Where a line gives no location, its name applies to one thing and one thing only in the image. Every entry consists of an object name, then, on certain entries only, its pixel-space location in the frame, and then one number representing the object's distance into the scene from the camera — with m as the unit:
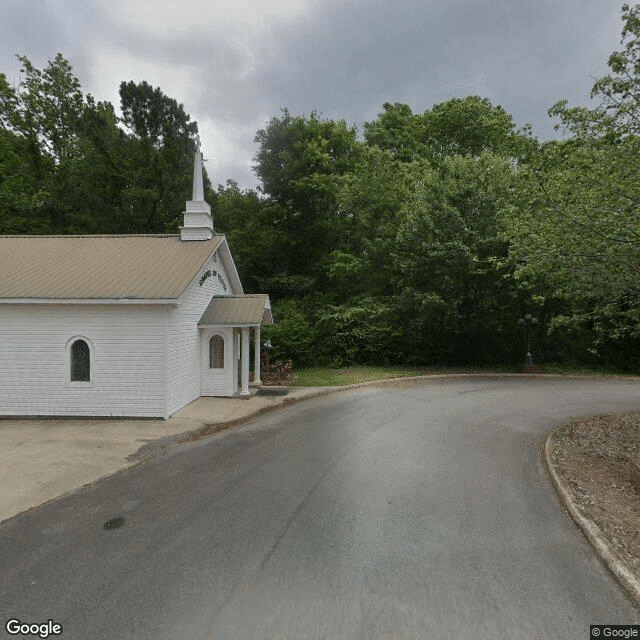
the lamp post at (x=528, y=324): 19.97
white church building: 10.46
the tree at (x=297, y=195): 25.33
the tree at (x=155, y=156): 23.31
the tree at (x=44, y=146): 24.05
